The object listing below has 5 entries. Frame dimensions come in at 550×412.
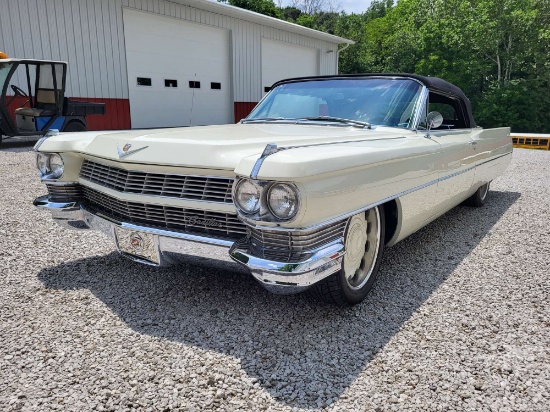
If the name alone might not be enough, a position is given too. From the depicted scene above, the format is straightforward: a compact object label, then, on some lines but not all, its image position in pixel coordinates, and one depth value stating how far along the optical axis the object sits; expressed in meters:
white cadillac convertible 2.10
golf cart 9.76
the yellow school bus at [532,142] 13.59
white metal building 11.65
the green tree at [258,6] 31.00
